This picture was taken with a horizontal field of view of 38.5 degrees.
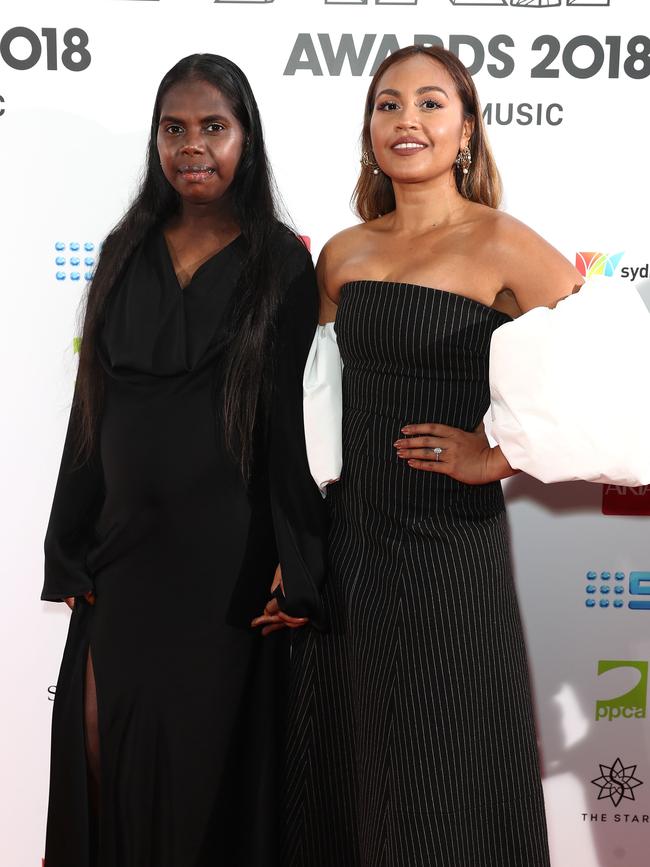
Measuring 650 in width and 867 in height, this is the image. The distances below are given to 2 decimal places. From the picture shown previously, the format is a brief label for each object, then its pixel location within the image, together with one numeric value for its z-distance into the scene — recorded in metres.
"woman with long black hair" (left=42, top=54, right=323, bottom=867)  1.69
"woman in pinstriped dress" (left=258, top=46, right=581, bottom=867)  1.66
